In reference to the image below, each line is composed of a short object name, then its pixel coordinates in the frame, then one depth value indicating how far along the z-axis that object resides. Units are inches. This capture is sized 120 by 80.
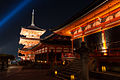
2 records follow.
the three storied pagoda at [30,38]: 1654.8
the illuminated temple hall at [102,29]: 328.0
